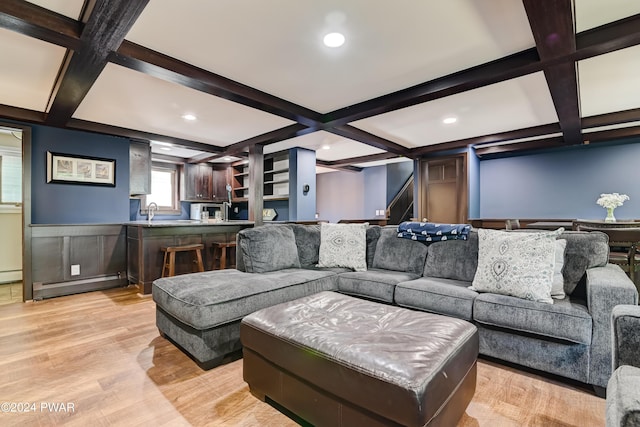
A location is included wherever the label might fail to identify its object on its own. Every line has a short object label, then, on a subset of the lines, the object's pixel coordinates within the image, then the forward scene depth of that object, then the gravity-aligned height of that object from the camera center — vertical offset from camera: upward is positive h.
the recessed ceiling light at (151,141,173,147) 5.04 +1.18
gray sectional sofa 1.71 -0.61
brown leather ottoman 1.09 -0.63
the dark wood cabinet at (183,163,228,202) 7.00 +0.72
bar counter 3.91 -0.44
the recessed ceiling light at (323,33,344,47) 2.17 +1.30
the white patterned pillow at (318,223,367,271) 3.07 -0.37
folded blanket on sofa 2.69 -0.19
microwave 7.00 +0.06
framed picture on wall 3.97 +0.59
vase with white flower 3.99 +0.16
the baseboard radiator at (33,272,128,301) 3.69 -1.00
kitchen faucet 4.30 +0.05
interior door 5.77 +0.46
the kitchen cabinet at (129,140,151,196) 4.97 +0.75
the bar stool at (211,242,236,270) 4.57 -0.64
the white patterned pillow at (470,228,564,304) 1.94 -0.37
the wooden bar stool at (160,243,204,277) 3.94 -0.61
